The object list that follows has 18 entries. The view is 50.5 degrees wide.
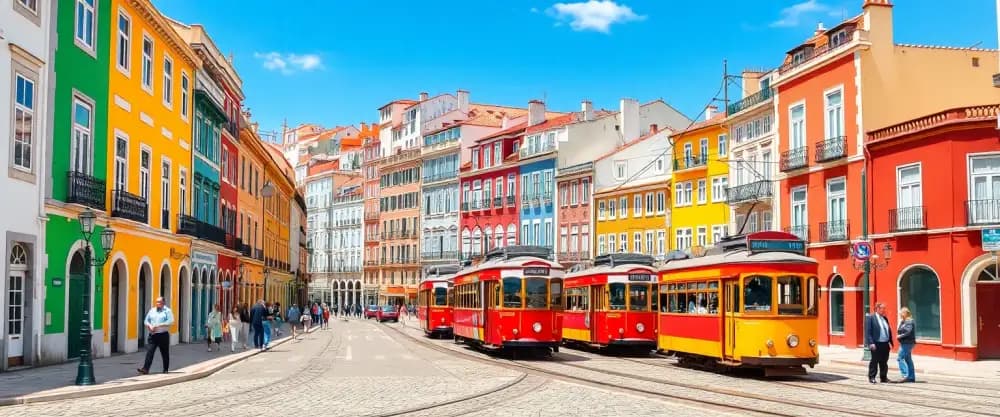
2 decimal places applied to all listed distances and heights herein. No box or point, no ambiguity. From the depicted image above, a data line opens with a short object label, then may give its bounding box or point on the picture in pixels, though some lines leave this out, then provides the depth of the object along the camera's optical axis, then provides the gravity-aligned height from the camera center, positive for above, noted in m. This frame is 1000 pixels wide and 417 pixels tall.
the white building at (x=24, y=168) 22.14 +2.45
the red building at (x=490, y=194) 82.00 +6.94
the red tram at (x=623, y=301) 31.34 -0.64
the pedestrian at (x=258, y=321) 34.28 -1.30
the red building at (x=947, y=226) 31.56 +1.67
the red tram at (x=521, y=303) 28.97 -0.61
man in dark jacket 21.78 -1.25
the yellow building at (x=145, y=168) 29.30 +3.51
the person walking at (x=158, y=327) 21.75 -0.94
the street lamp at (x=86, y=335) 19.30 -0.99
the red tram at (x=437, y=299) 43.16 -0.75
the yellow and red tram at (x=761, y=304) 21.95 -0.50
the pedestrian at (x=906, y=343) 22.34 -1.33
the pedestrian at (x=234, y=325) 32.91 -1.37
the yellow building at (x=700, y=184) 53.31 +5.02
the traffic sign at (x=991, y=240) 27.69 +1.05
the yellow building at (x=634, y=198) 60.46 +4.97
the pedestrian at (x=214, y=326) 32.75 -1.39
